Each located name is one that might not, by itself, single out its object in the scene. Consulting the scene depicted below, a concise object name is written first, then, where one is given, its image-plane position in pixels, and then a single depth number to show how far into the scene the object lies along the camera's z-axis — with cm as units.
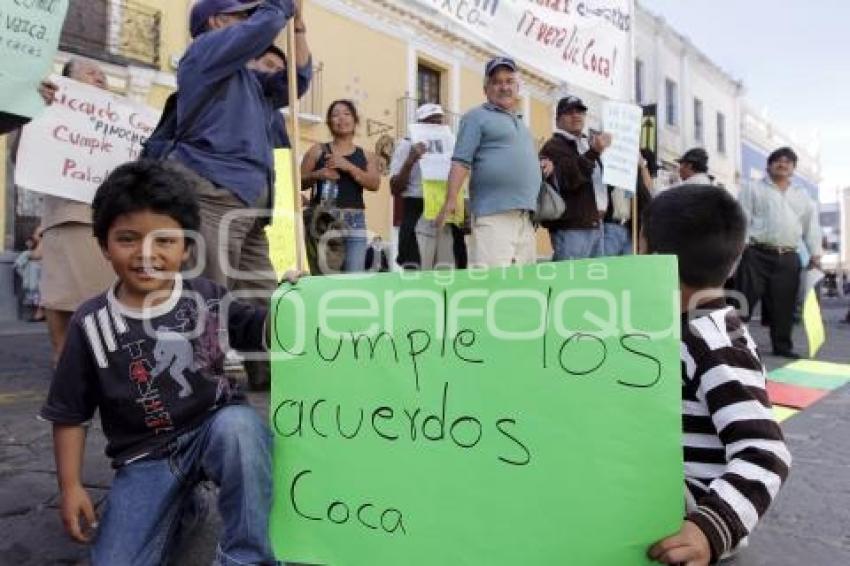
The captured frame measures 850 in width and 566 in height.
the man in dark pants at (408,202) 479
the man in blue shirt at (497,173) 384
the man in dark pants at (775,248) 550
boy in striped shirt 123
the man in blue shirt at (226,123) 227
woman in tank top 424
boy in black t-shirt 156
